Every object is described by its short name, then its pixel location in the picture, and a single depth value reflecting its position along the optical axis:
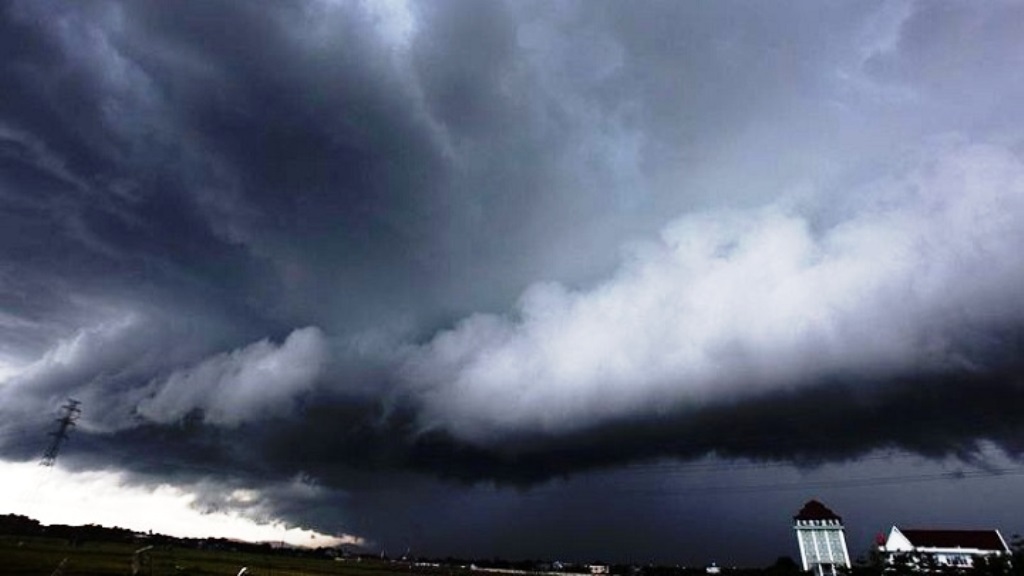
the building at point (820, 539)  164.12
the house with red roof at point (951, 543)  159.38
